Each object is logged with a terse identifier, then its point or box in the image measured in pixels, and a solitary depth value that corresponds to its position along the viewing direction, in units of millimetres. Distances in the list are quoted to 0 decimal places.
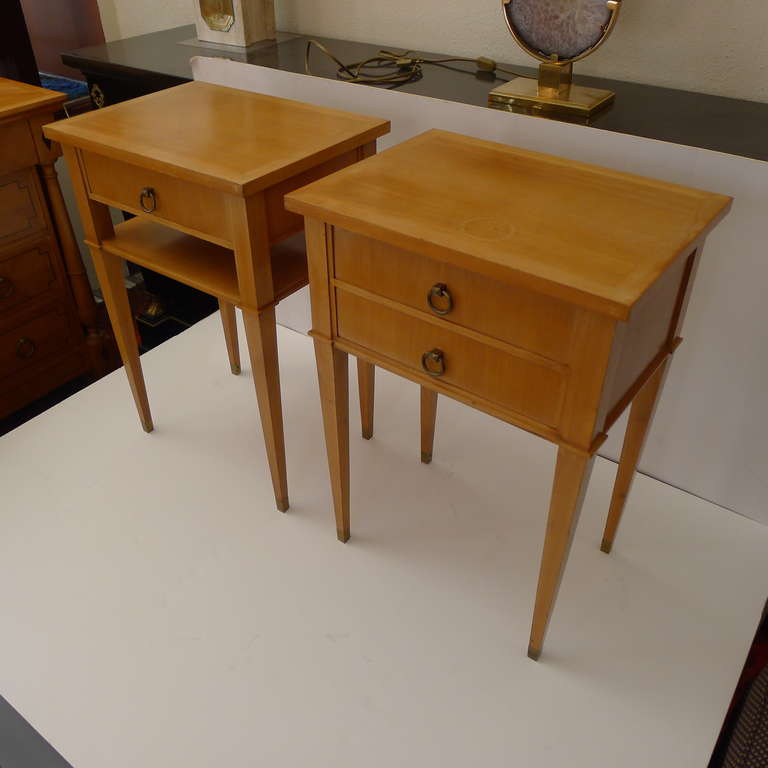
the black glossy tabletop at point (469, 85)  1112
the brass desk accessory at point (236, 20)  1609
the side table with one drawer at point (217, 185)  1085
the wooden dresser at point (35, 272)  1503
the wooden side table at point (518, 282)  814
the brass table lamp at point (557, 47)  1126
